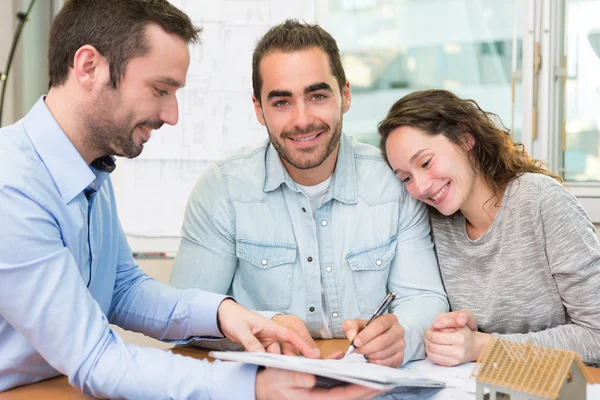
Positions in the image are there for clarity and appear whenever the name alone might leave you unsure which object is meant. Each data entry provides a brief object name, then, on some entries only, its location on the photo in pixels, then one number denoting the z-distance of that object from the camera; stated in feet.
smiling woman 4.63
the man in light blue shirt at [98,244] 3.38
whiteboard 9.12
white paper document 2.76
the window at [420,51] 9.70
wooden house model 2.60
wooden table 3.61
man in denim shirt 5.42
